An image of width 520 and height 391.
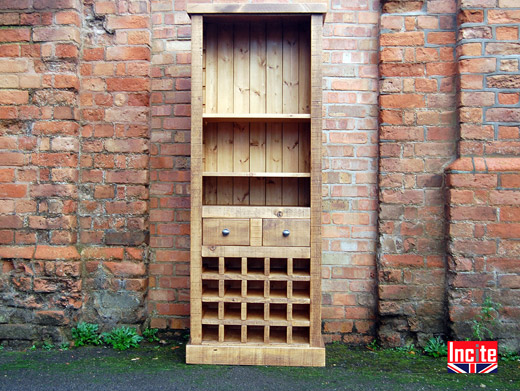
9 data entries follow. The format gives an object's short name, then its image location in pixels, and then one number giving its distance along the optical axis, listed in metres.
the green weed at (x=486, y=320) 2.49
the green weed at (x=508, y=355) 2.48
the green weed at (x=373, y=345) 2.65
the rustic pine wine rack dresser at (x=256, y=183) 2.33
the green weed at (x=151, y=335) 2.73
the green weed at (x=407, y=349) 2.61
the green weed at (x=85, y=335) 2.67
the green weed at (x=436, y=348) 2.53
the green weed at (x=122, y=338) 2.64
